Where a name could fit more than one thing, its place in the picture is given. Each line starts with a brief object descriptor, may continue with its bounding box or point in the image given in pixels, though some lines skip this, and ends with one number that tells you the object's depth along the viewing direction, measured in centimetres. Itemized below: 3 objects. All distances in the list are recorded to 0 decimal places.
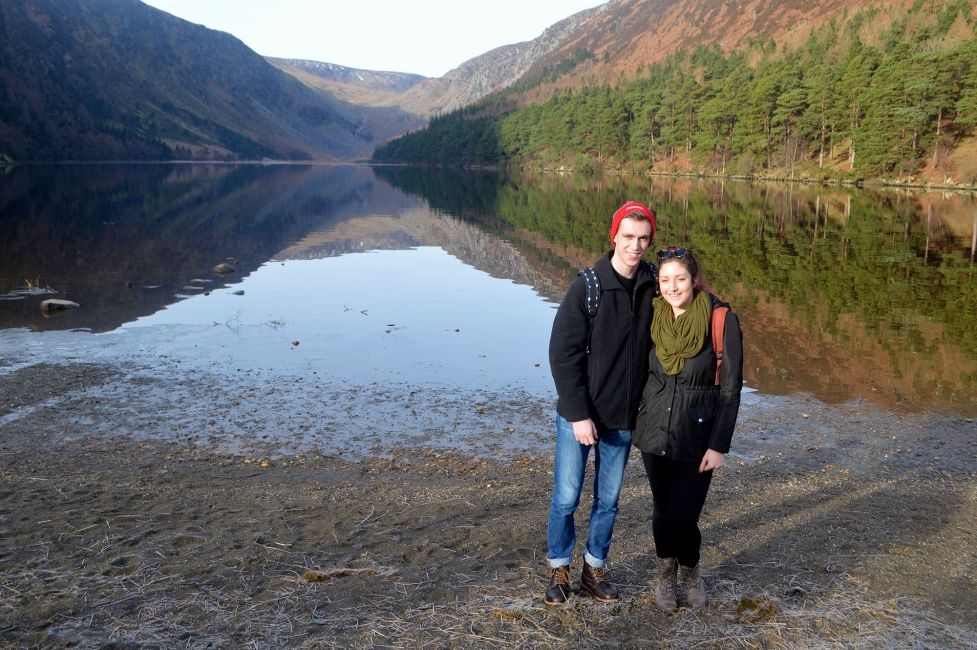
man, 529
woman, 514
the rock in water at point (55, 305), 1871
